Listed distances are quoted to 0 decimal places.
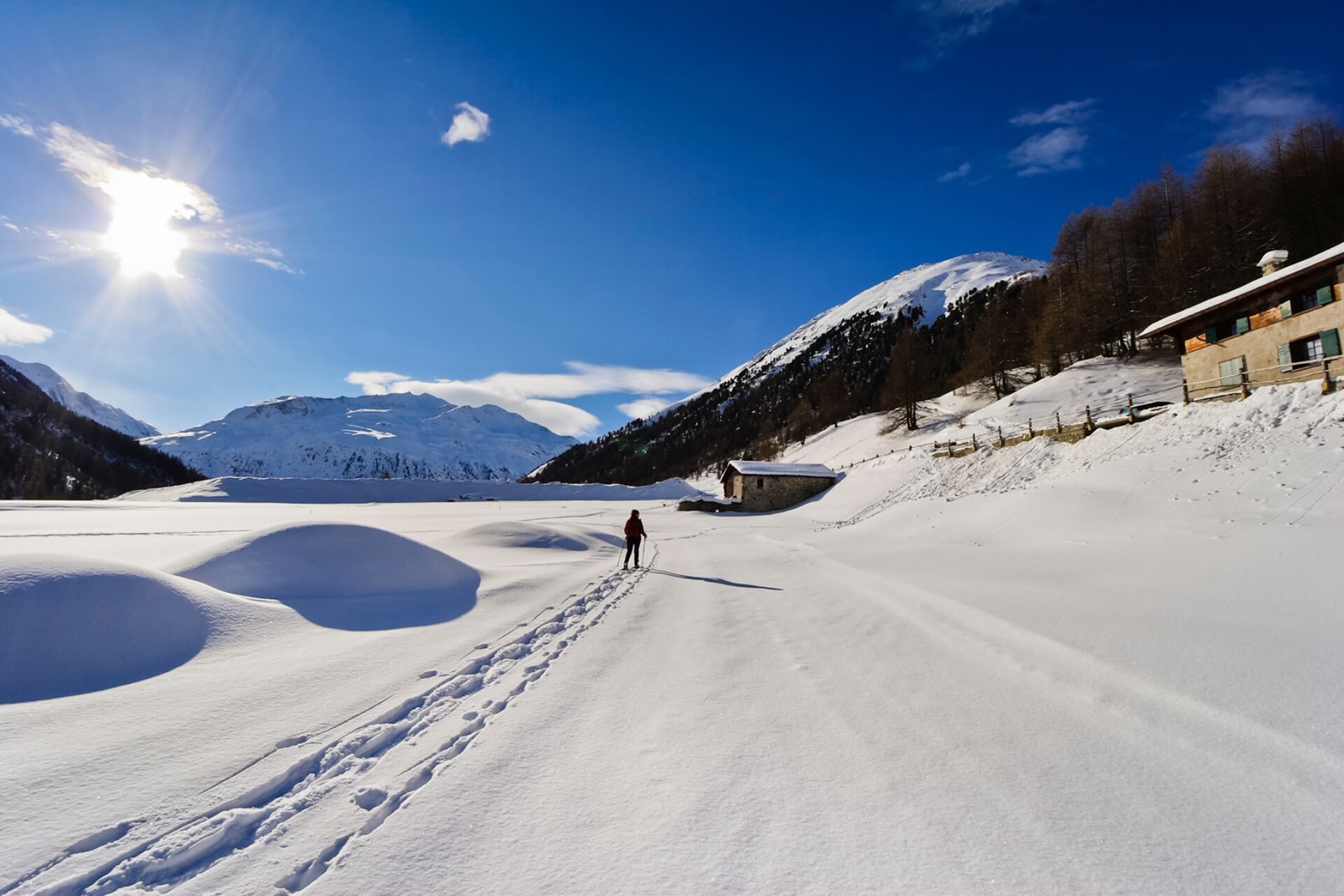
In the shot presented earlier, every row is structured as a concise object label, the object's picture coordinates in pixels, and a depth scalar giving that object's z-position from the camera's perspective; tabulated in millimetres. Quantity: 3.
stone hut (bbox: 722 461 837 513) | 41375
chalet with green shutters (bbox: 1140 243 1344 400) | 17578
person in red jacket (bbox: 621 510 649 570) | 14023
